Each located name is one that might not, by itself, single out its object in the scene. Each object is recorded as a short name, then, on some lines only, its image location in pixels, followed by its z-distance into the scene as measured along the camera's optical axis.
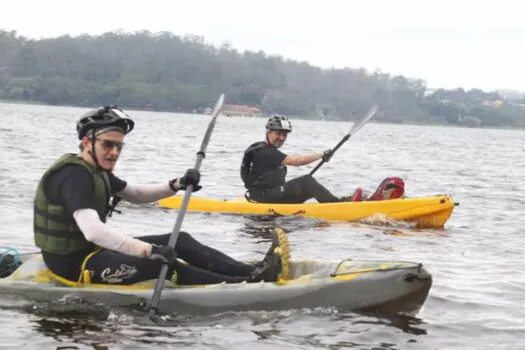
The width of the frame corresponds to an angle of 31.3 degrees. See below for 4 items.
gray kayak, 7.19
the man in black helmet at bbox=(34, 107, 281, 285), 6.81
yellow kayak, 13.84
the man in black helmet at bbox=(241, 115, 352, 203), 13.59
